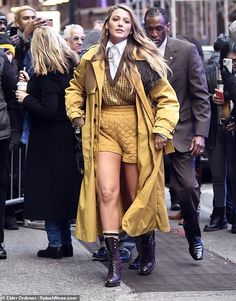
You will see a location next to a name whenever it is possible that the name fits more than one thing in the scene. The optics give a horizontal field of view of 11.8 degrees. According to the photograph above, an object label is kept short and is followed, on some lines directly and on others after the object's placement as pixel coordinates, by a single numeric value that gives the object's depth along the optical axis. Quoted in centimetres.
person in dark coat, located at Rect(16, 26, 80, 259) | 920
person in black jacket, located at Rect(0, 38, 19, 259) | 924
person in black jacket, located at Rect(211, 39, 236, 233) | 1041
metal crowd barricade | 1132
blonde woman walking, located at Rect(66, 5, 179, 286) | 832
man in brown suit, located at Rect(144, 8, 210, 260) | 901
